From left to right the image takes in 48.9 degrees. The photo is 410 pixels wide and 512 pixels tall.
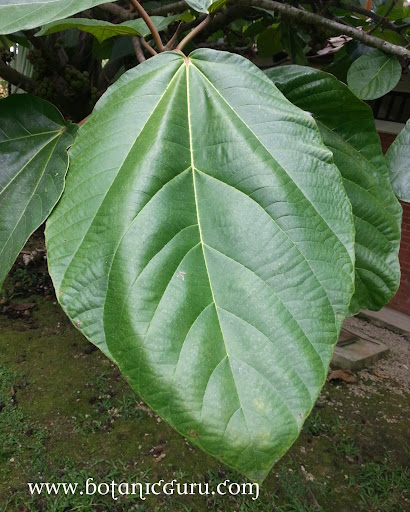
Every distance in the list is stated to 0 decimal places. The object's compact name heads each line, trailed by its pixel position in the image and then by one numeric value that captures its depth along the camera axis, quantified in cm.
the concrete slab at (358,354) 267
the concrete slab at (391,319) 320
